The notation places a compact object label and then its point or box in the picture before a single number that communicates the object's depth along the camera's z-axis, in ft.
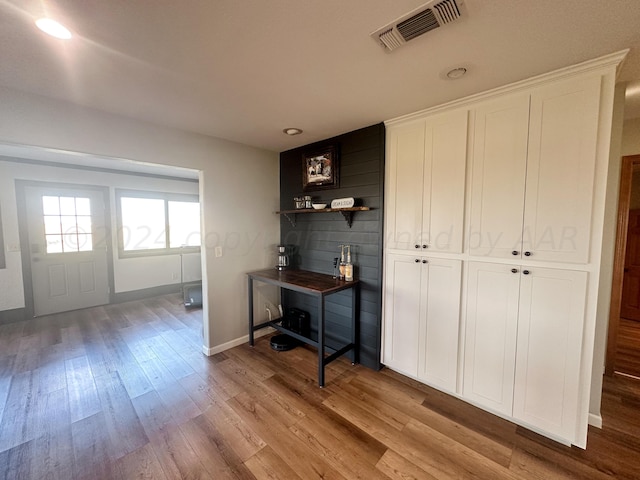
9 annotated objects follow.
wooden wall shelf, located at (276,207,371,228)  8.11
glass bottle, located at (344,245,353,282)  8.59
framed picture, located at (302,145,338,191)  9.08
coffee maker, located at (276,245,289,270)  10.77
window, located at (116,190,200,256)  15.35
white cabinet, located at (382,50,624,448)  5.08
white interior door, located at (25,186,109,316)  12.76
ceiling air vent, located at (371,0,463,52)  3.59
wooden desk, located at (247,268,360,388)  7.51
